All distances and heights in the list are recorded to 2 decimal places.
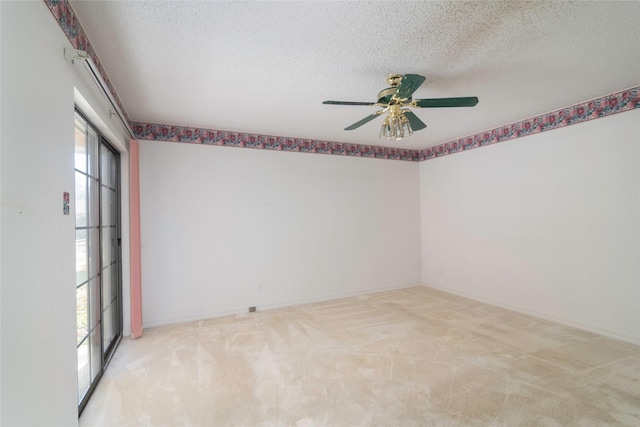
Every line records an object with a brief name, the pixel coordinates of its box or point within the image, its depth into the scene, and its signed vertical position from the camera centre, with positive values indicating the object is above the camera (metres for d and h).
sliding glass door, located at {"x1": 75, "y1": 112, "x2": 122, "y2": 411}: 2.12 -0.27
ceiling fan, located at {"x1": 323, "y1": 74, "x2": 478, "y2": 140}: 2.18 +0.85
